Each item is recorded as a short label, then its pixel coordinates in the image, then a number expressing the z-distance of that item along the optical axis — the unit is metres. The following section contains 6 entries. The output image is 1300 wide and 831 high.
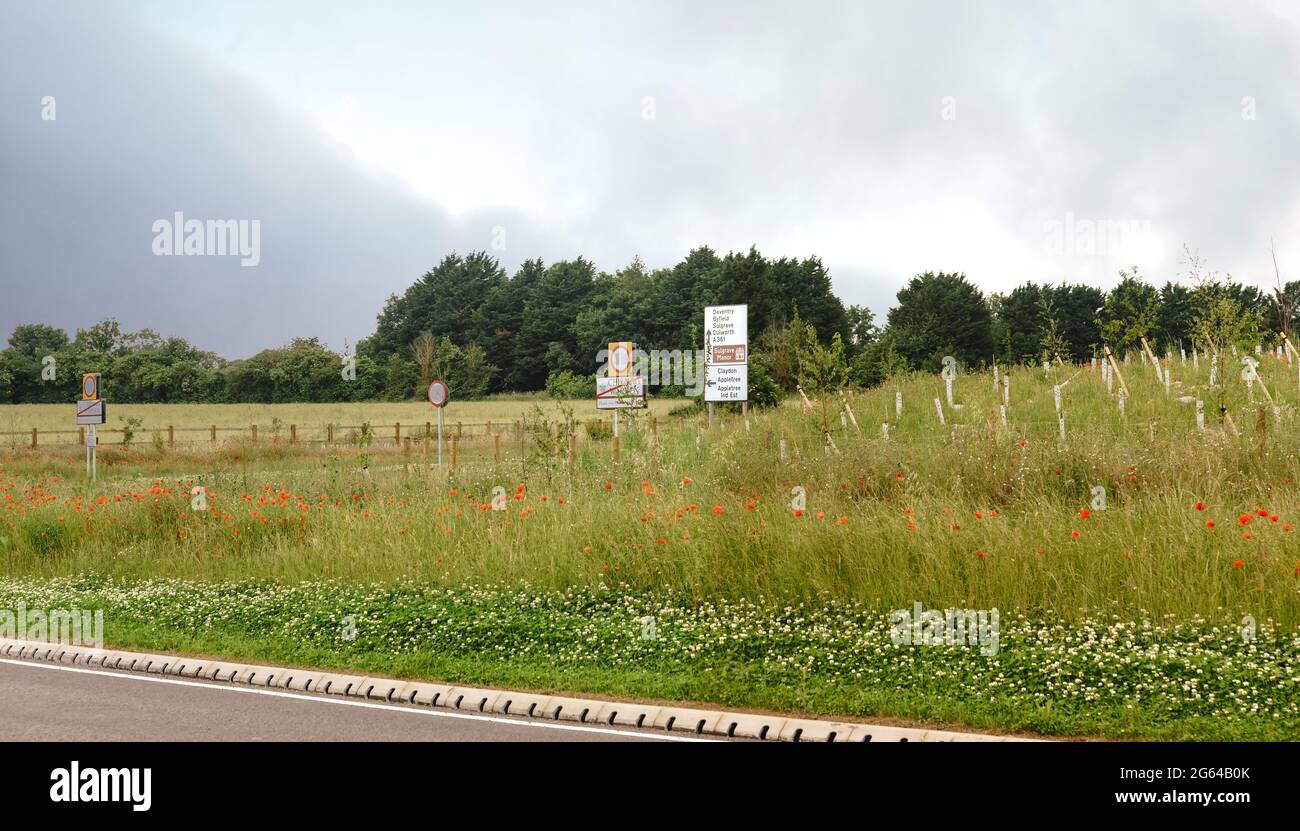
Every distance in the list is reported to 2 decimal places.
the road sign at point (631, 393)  23.03
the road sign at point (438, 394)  34.19
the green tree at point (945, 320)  78.88
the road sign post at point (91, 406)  31.00
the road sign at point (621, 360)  28.04
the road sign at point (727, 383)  26.41
